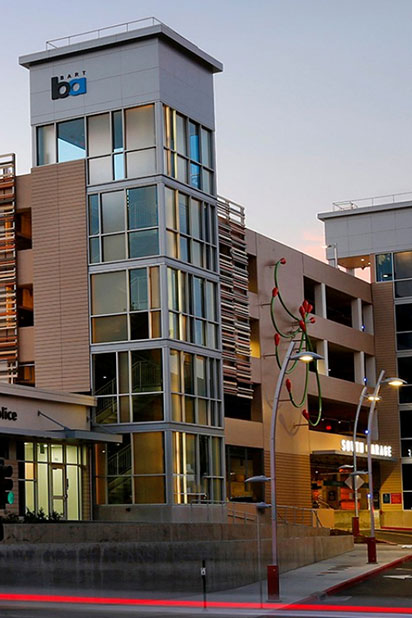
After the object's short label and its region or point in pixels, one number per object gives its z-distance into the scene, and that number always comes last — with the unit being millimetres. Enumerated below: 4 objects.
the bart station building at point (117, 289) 43562
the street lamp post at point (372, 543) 43469
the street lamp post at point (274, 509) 30859
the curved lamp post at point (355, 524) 60781
